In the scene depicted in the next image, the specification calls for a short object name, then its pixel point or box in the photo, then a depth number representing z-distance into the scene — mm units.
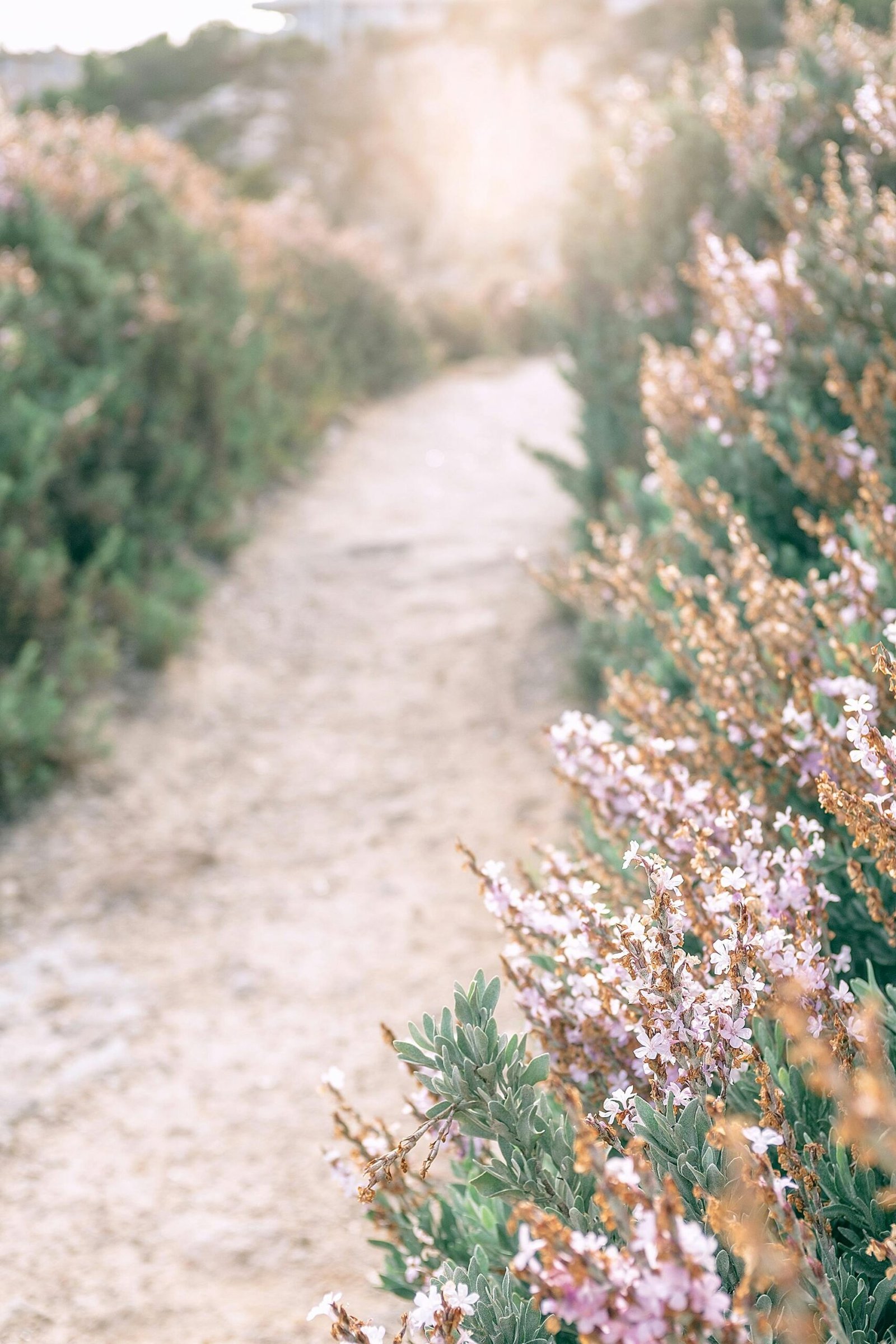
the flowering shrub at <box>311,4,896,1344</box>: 1056
